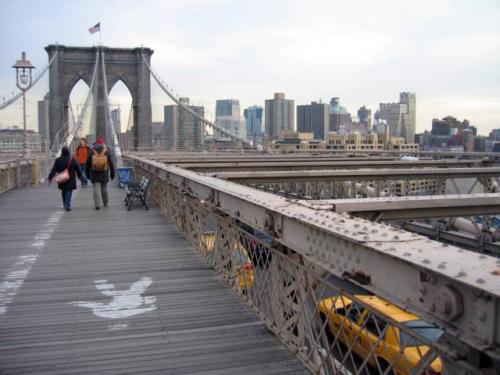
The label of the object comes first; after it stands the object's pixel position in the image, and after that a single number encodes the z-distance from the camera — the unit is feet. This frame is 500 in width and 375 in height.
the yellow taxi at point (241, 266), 17.98
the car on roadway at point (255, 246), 14.98
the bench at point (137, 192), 42.34
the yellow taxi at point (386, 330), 8.79
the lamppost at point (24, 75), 71.97
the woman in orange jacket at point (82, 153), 55.09
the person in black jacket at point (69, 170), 39.78
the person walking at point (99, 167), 40.58
